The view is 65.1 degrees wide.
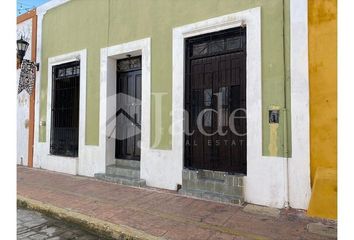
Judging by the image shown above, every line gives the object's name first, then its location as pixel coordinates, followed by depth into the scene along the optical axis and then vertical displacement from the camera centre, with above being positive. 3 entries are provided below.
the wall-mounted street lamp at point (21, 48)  8.80 +2.48
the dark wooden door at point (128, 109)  7.15 +0.45
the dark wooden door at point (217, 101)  5.39 +0.53
